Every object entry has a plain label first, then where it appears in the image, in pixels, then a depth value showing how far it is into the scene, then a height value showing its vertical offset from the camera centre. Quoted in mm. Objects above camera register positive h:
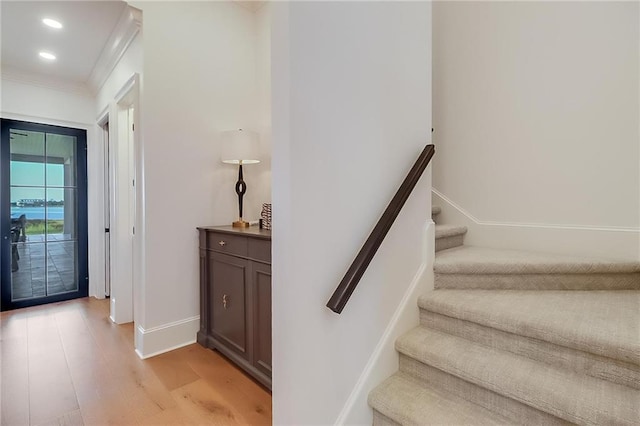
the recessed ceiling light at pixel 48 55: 3262 +1629
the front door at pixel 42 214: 3564 -73
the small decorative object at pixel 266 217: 2393 -75
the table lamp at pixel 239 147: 2527 +497
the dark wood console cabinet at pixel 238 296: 1939 -627
